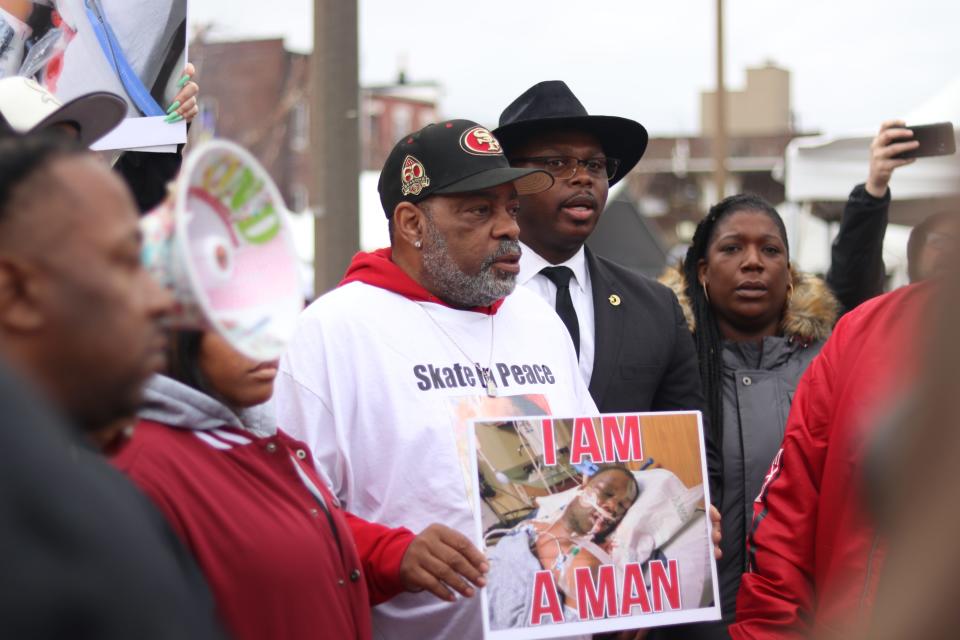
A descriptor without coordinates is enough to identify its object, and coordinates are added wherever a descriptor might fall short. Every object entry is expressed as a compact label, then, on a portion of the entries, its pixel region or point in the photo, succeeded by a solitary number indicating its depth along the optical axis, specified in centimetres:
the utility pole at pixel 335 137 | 500
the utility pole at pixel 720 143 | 1759
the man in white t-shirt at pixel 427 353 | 289
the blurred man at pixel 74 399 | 102
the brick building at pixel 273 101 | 4150
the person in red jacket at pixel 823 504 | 249
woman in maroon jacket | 202
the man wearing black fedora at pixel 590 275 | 366
